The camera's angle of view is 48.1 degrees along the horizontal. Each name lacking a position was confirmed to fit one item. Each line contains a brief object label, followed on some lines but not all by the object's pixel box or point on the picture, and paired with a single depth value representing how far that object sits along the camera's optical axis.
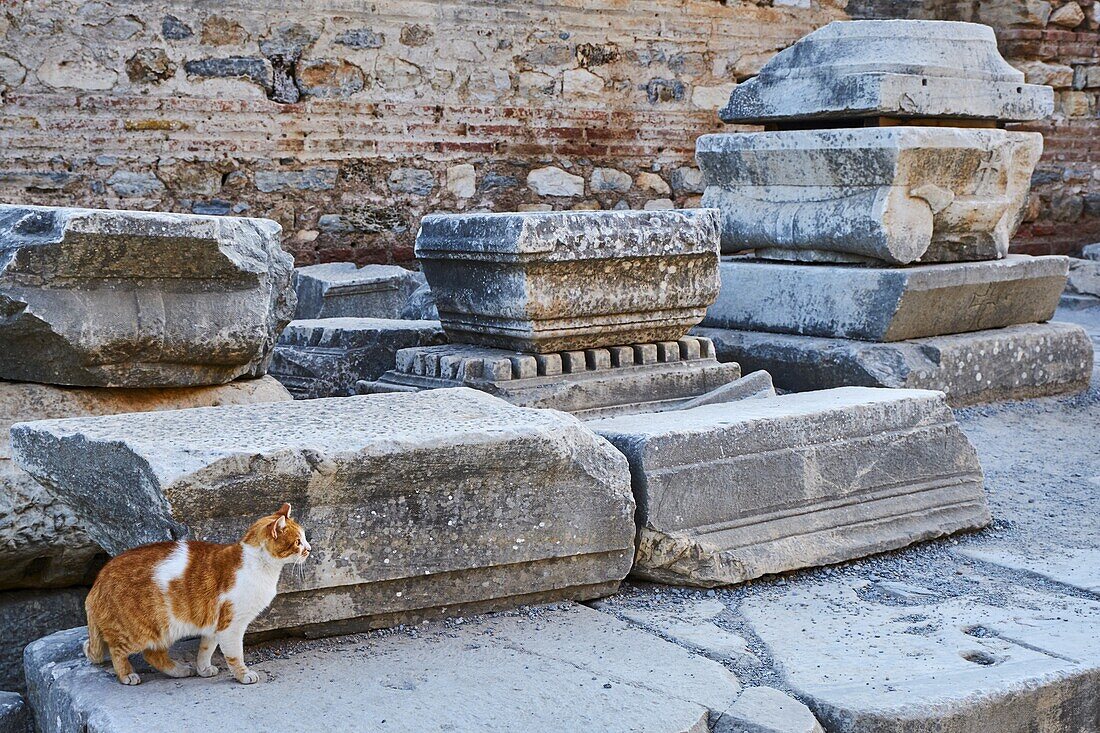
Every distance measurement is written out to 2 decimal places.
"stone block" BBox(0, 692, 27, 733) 2.47
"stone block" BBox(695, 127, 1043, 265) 4.73
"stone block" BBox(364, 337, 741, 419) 3.81
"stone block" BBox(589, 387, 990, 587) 2.92
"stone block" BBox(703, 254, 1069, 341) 4.71
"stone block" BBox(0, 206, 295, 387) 2.98
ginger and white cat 2.21
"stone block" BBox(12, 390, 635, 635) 2.34
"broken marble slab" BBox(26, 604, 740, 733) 2.13
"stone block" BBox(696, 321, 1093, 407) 4.63
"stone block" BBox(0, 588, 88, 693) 3.12
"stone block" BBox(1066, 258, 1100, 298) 7.89
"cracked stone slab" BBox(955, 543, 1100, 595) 3.00
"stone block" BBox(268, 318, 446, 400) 4.36
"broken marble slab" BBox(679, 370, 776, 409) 3.94
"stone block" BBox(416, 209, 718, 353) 3.81
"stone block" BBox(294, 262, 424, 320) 5.92
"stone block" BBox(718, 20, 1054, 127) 4.86
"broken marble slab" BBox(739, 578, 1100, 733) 2.29
